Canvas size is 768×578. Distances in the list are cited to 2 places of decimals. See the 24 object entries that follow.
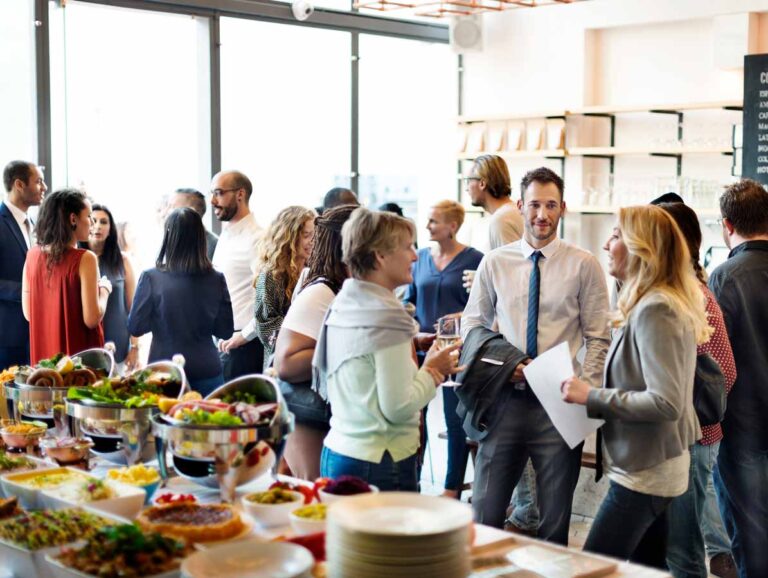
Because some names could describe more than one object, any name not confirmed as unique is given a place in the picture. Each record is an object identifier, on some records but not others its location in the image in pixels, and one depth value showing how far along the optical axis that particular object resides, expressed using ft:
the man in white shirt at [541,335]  11.50
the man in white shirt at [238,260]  17.03
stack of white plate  5.96
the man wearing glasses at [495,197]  17.04
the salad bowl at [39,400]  10.31
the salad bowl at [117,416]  9.57
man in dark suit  16.69
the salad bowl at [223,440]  8.43
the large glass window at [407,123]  29.73
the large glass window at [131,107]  22.72
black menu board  24.11
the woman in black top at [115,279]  18.33
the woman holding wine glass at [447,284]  17.33
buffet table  7.22
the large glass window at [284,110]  26.16
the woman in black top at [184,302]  15.17
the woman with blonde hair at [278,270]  14.58
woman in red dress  14.79
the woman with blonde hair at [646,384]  9.46
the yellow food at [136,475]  8.68
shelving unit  25.54
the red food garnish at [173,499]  8.11
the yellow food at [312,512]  7.50
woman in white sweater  9.29
